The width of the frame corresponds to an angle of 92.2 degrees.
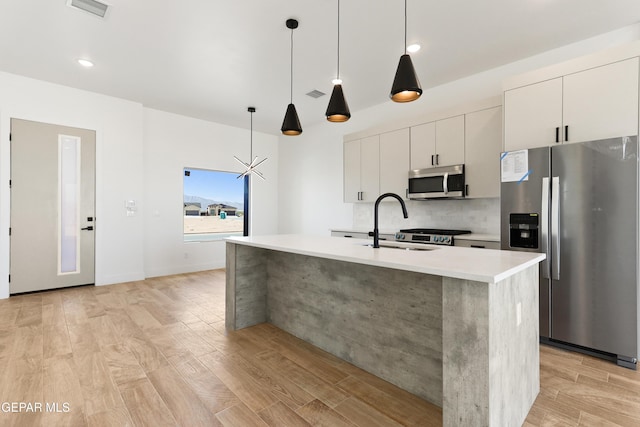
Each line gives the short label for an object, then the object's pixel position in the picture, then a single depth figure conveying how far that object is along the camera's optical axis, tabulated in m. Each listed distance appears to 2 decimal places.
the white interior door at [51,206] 4.19
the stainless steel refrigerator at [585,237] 2.36
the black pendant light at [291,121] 2.94
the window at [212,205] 6.21
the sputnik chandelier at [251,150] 5.02
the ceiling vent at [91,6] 2.64
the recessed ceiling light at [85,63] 3.68
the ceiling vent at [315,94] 4.58
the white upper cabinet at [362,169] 4.74
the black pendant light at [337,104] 2.52
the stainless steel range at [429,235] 3.55
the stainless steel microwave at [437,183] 3.74
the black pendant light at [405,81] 2.00
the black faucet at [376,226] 2.19
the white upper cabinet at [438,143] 3.77
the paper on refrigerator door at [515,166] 2.84
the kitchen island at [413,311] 1.41
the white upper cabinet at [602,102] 2.40
